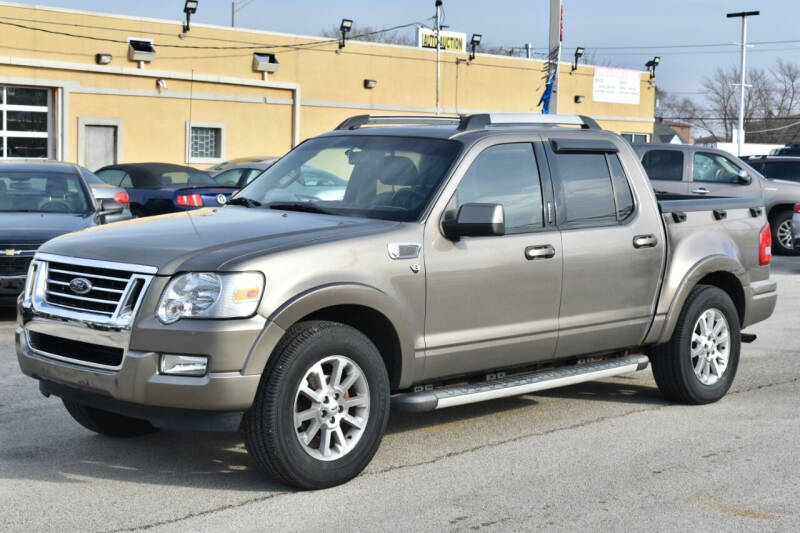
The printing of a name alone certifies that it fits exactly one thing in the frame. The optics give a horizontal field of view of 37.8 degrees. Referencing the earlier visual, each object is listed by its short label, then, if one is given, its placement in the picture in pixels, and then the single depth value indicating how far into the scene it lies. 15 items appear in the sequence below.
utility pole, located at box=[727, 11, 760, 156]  52.72
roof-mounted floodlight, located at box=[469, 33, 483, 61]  41.19
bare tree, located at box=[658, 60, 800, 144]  95.56
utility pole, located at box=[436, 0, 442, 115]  39.85
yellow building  30.67
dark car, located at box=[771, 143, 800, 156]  31.28
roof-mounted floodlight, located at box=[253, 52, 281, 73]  35.25
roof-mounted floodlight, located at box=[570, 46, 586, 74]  44.91
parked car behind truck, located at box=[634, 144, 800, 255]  19.17
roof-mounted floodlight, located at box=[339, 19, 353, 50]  36.69
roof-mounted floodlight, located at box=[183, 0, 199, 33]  33.22
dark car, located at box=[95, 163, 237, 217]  16.97
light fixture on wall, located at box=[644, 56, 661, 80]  48.62
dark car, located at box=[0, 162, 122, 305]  10.87
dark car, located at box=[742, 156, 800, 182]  21.78
